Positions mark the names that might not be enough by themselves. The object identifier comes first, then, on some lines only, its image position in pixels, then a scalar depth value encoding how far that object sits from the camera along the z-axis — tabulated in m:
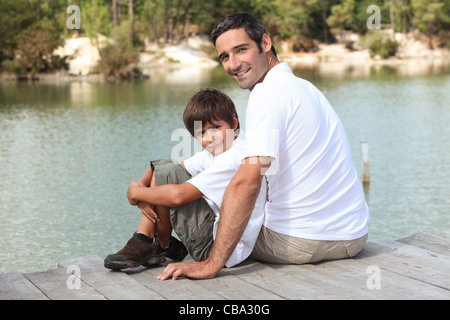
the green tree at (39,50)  27.17
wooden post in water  7.93
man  2.39
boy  2.56
